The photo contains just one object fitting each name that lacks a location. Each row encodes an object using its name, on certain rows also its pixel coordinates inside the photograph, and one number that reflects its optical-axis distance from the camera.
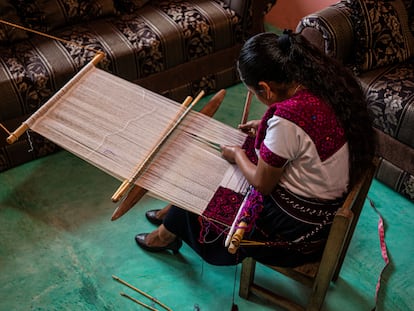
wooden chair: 1.29
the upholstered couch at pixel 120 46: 2.18
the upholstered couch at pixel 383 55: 2.18
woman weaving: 1.33
